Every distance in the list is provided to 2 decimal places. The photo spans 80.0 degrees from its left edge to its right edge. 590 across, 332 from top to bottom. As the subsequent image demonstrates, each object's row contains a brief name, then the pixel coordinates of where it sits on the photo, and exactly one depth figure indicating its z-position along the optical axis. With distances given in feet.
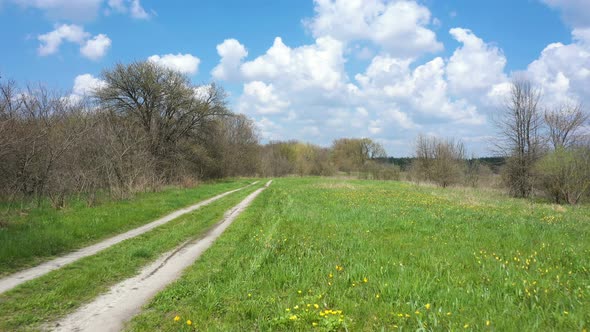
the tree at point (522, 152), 108.68
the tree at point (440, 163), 161.79
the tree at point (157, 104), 122.52
